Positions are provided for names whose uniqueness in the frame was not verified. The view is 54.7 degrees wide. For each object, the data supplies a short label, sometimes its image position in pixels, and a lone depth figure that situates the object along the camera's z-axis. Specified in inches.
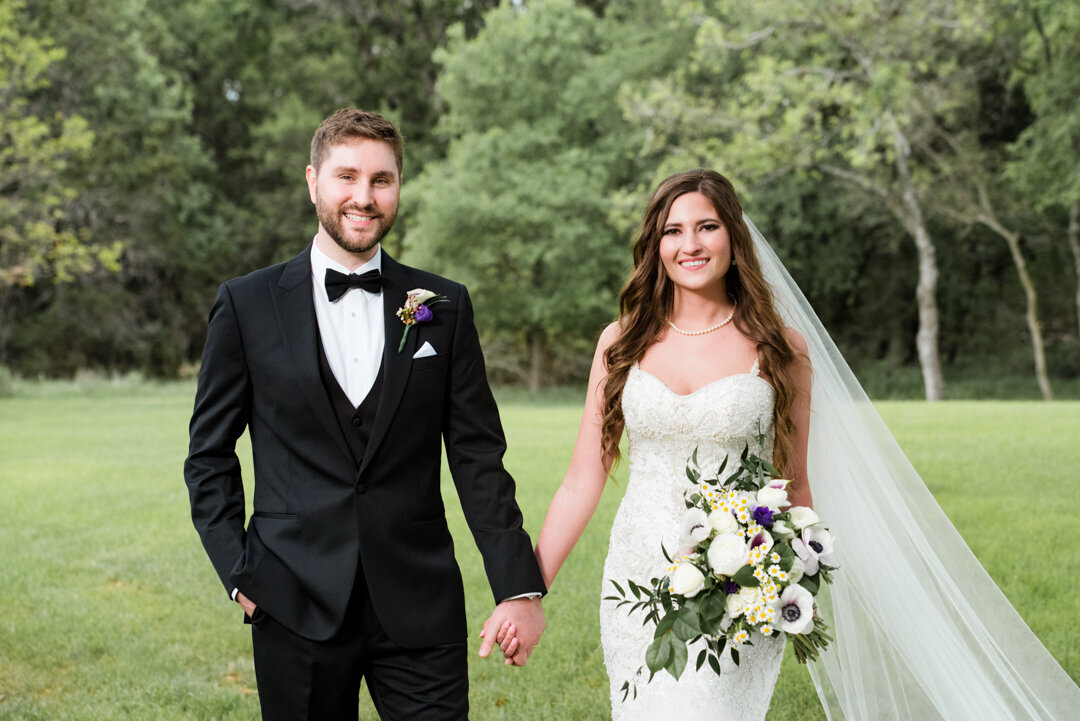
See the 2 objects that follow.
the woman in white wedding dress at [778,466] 154.9
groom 124.0
